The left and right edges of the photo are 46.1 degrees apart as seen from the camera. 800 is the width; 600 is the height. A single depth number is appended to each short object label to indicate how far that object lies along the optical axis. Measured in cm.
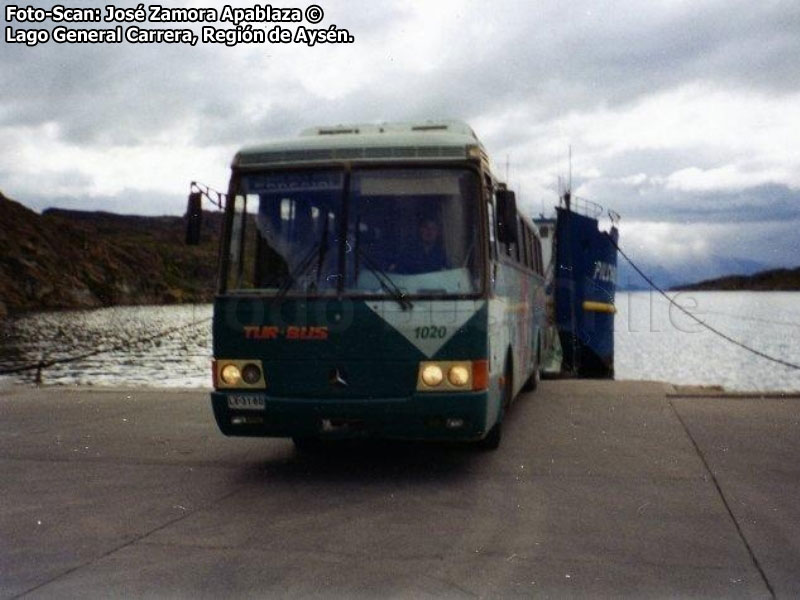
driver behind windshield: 790
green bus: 779
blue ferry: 2586
